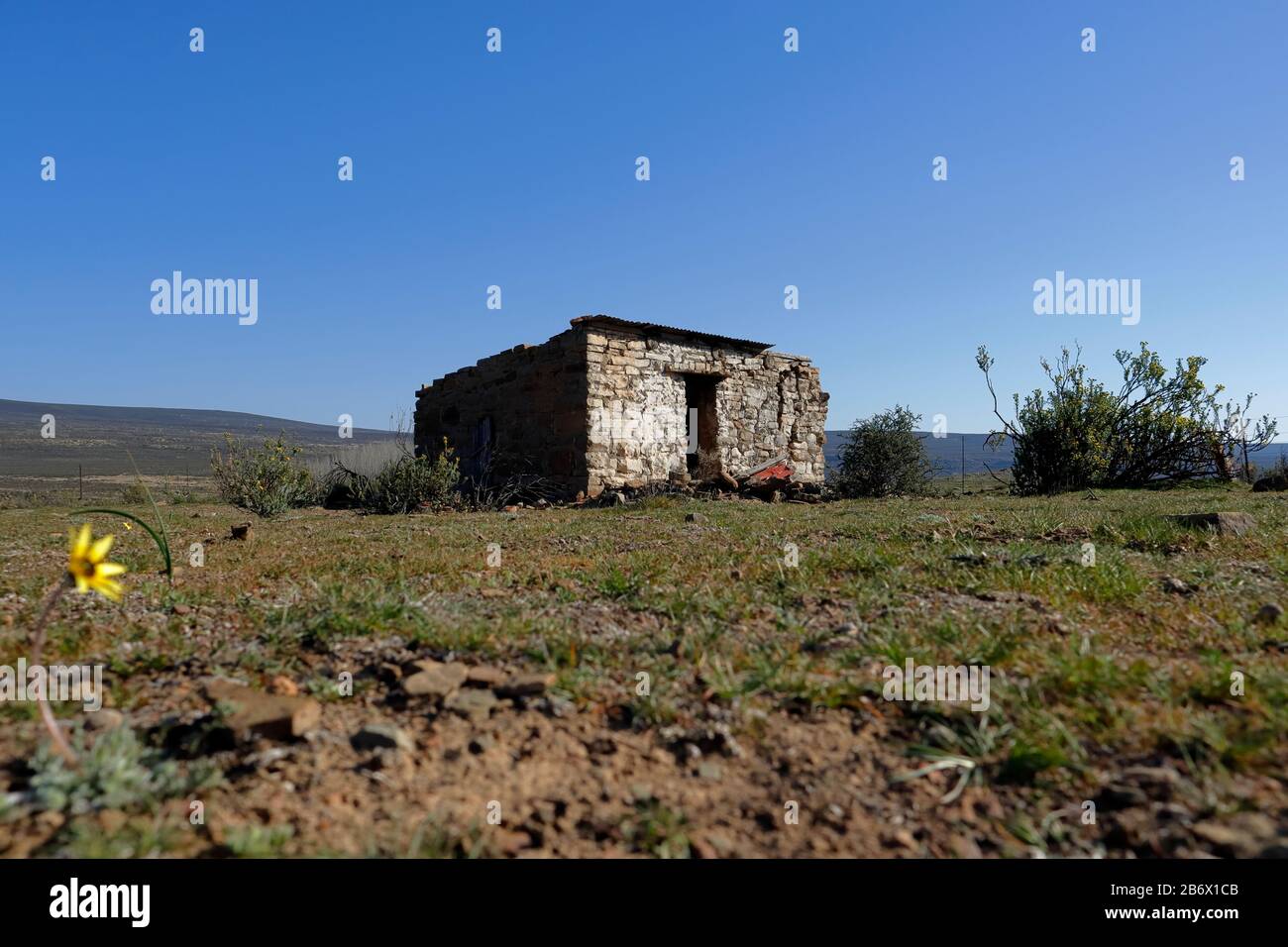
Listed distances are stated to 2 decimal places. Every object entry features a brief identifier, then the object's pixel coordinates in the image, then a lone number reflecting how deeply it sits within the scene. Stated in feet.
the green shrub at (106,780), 4.84
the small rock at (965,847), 4.84
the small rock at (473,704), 6.69
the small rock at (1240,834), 4.52
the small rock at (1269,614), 9.05
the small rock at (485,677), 7.42
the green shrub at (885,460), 47.75
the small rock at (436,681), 7.02
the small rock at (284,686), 7.10
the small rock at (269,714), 6.03
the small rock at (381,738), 5.93
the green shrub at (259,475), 31.76
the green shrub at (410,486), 34.71
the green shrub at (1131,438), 47.85
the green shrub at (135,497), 43.91
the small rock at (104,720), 6.13
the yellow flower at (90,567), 5.16
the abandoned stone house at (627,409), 37.42
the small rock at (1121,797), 5.21
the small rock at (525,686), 7.18
